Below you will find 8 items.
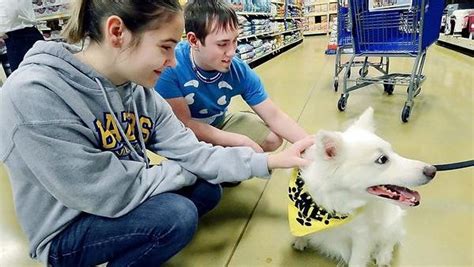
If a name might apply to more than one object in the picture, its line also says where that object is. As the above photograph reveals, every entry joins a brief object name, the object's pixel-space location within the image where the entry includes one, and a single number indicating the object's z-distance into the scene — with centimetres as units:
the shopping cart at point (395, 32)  247
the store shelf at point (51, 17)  326
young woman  78
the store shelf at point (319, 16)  1218
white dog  93
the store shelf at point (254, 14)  486
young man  138
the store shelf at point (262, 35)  502
